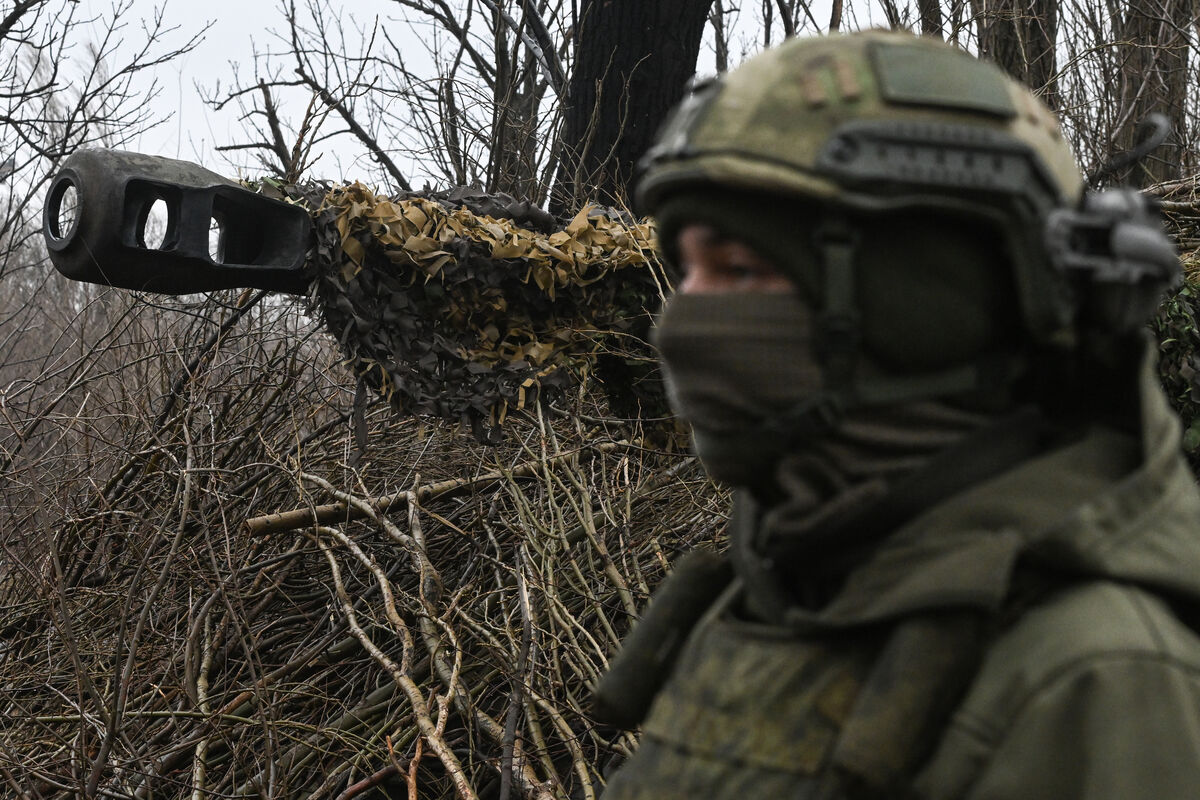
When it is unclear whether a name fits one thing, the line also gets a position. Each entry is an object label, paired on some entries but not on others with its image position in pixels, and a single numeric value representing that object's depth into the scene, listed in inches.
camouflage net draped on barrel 172.1
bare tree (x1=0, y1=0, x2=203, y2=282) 338.3
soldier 39.8
